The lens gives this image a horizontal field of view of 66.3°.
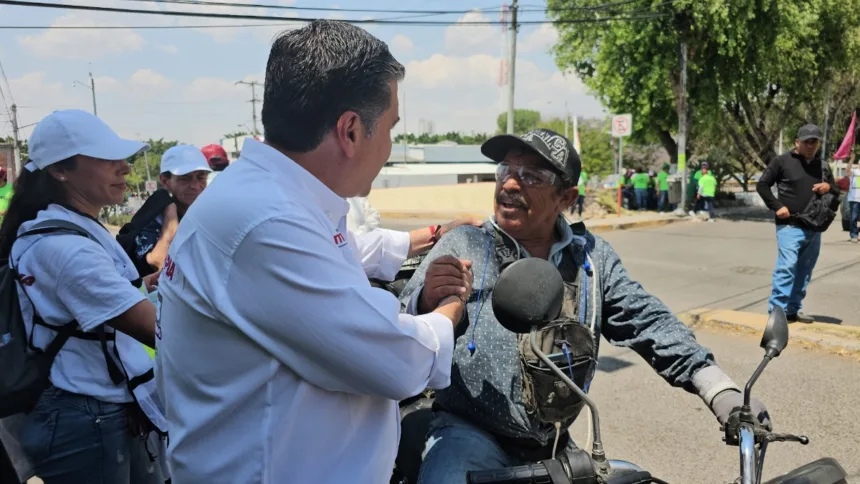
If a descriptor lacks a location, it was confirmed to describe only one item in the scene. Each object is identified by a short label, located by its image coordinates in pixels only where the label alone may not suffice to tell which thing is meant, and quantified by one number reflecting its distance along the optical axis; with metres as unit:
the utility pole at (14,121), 30.19
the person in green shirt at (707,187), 19.89
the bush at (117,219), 27.22
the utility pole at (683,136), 20.02
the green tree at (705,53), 18.92
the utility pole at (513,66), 20.52
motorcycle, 1.51
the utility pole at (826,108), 25.47
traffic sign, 18.53
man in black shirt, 6.53
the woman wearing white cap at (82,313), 2.05
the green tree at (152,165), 76.31
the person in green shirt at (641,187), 22.81
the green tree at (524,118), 130.18
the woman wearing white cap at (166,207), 3.54
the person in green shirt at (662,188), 22.00
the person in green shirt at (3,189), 7.91
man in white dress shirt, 1.16
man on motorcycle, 2.00
